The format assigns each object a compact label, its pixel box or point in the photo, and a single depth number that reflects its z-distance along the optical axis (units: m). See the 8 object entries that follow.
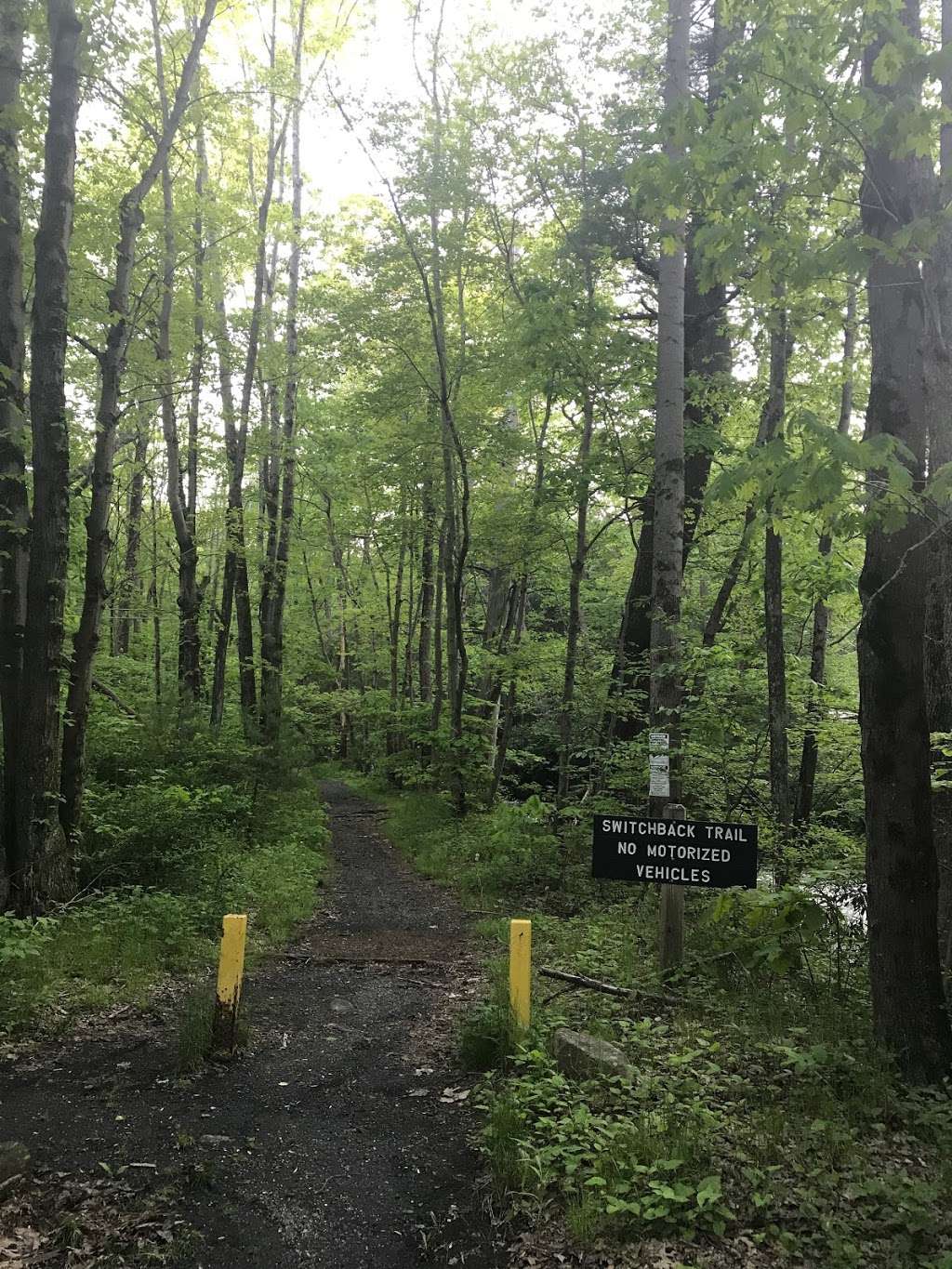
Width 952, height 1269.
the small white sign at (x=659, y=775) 6.51
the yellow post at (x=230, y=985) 5.25
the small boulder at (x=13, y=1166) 3.81
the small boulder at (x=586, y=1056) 4.80
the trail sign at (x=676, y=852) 5.68
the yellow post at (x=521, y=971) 5.43
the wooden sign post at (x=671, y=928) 6.44
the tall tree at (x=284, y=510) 16.81
